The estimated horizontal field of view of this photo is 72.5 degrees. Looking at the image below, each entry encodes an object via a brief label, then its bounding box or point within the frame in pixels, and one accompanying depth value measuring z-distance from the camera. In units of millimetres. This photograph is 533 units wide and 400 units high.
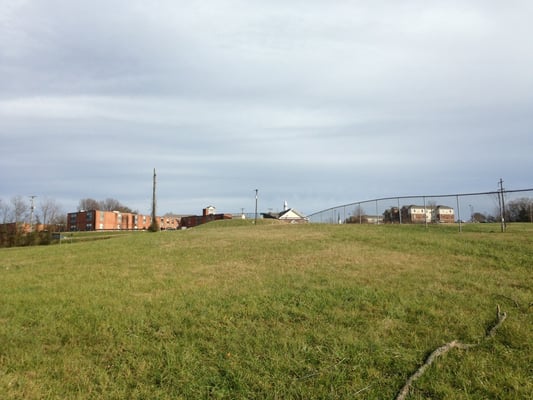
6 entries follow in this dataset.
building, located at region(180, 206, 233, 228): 87000
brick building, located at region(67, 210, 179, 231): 83812
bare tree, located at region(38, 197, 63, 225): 63953
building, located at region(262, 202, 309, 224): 80719
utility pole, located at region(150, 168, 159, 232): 39081
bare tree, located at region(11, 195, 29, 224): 55825
